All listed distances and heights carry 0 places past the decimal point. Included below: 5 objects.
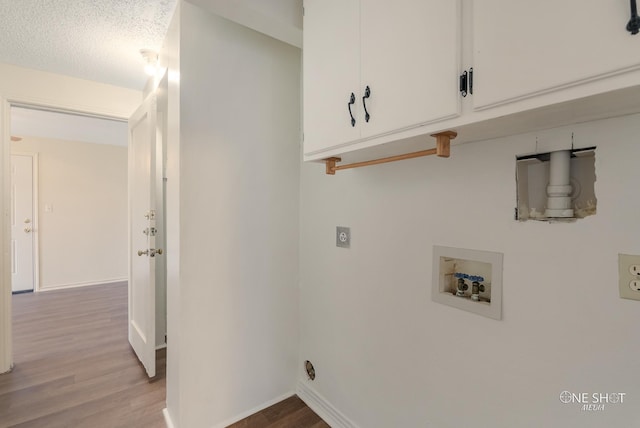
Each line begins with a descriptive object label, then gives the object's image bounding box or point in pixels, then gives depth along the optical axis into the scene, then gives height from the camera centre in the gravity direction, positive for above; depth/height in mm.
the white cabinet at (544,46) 555 +383
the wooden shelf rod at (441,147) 895 +215
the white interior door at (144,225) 2119 -114
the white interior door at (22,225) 4241 -220
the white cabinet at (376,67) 822 +524
